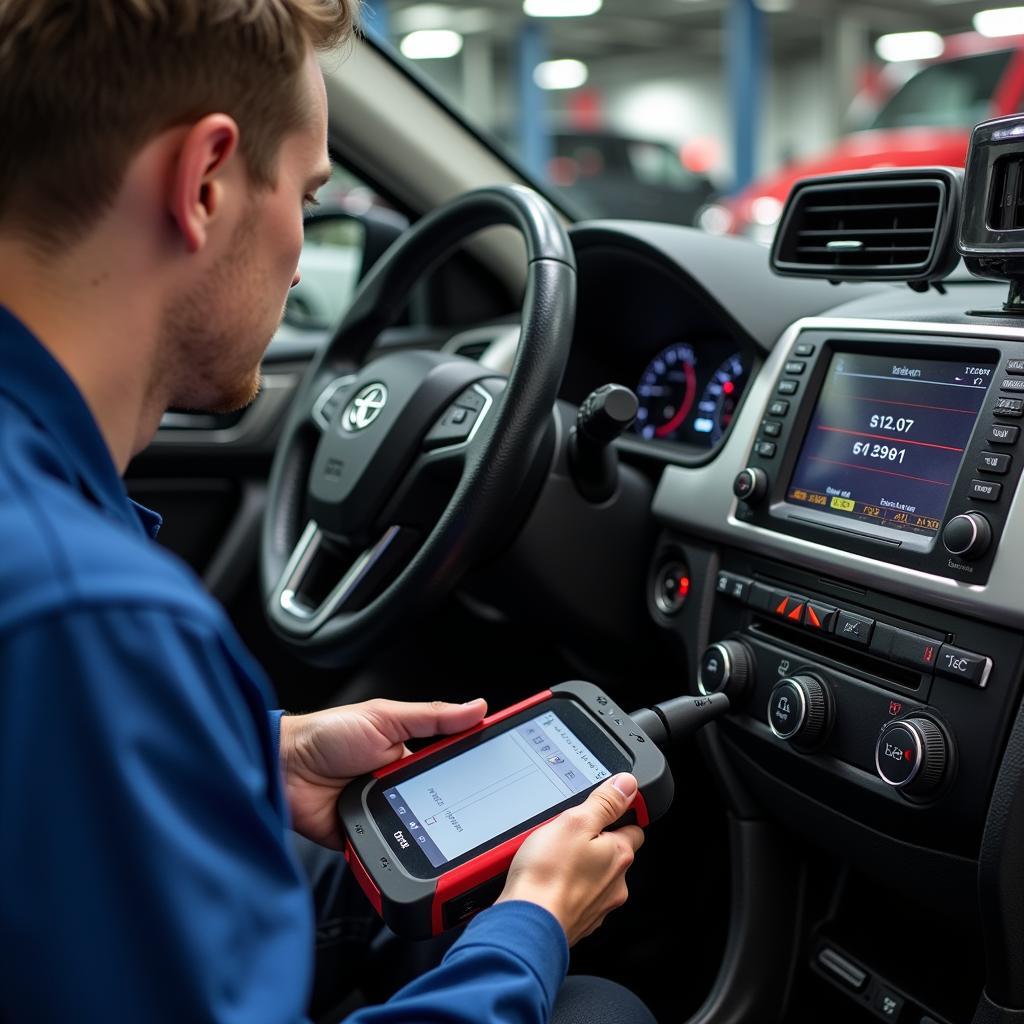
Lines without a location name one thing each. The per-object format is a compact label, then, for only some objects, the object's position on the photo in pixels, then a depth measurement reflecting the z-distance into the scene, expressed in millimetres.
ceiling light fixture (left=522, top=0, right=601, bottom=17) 13086
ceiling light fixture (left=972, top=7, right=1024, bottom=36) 13312
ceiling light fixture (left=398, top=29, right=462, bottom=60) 14875
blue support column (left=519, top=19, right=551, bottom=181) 12086
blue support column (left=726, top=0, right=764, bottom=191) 11141
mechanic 504
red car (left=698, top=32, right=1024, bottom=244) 5305
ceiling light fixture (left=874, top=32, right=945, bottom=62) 14953
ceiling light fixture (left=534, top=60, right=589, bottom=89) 17734
